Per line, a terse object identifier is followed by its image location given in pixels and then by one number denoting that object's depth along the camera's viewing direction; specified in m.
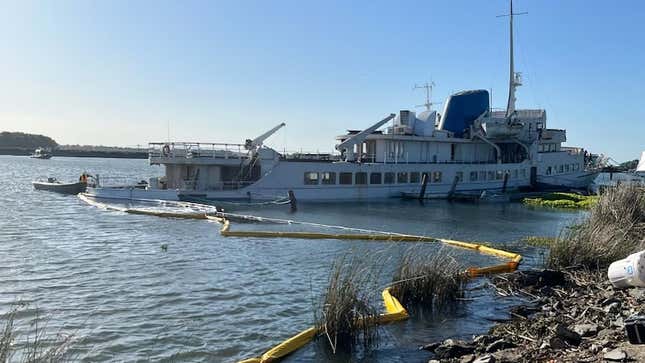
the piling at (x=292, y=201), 36.74
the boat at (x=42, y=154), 155.19
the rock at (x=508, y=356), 8.35
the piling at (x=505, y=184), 53.00
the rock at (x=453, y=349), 9.52
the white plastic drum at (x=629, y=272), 8.29
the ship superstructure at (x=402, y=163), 39.78
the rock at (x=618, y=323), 9.35
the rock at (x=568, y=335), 9.02
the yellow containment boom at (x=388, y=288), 9.88
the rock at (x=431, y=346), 10.26
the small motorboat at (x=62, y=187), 43.62
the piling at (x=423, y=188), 46.27
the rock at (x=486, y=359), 8.31
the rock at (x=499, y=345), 9.35
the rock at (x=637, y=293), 11.34
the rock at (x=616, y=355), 7.31
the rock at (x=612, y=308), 10.68
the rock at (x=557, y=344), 8.63
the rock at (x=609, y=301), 11.38
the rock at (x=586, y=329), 9.45
